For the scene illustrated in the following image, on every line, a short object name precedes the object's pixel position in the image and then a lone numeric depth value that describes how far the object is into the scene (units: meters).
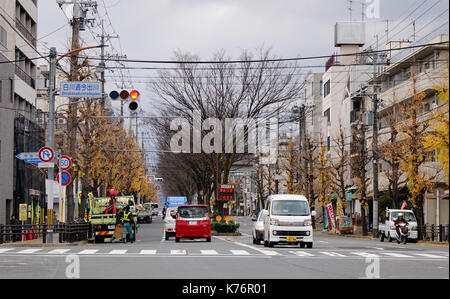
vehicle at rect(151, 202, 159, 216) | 140.41
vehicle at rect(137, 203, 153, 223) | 92.00
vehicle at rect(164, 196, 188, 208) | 80.19
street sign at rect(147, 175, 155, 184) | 98.93
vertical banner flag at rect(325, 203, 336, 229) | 63.30
